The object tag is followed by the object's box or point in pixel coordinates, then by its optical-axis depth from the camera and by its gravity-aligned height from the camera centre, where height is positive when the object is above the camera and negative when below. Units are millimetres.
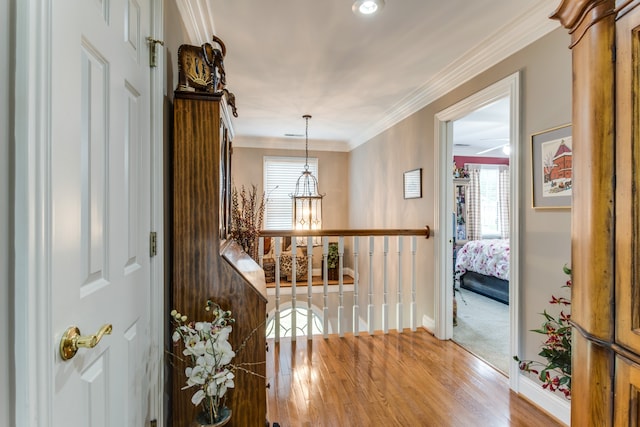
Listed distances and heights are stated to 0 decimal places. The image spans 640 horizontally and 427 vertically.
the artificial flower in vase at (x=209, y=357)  1220 -578
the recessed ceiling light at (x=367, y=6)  1782 +1205
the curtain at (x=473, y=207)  6875 +139
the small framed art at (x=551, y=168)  1772 +275
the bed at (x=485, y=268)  4523 -851
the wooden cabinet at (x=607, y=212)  701 +5
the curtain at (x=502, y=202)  6988 +246
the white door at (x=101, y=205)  673 +18
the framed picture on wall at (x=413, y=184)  3340 +328
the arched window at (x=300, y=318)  5054 -1762
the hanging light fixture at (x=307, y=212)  4453 +7
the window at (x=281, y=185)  5609 +496
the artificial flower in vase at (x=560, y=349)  1568 -699
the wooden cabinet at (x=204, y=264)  1427 -239
